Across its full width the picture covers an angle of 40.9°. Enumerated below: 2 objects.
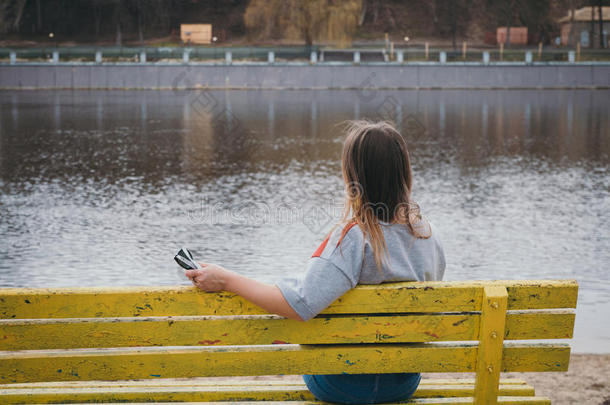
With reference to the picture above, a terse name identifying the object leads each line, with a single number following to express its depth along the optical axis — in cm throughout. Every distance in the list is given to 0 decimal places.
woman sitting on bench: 257
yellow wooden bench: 258
